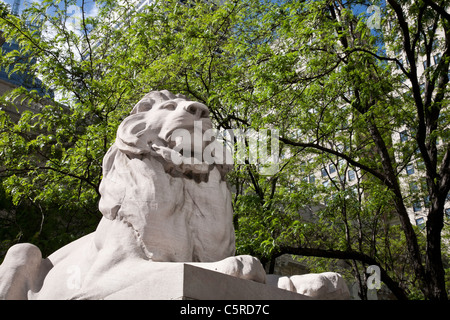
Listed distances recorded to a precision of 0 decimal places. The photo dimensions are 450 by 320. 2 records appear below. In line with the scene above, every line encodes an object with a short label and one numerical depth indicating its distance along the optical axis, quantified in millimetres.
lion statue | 3676
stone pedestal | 2938
